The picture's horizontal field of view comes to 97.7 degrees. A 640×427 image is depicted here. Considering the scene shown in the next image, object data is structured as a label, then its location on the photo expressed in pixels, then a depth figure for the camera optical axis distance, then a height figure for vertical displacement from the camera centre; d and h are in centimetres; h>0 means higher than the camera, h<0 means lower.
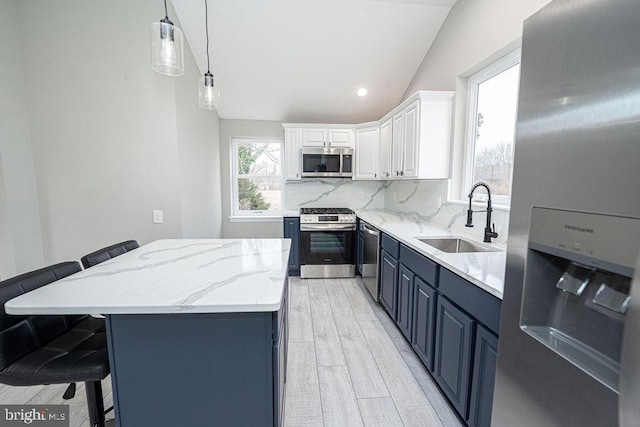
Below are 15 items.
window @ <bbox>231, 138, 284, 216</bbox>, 454 +13
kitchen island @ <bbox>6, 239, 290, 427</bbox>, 105 -64
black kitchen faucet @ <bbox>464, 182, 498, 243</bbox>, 191 -28
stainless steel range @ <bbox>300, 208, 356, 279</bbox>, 369 -78
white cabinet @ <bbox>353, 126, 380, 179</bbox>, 382 +46
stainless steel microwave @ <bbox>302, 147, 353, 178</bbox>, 393 +33
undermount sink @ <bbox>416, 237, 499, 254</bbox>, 221 -47
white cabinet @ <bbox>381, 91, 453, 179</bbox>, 263 +50
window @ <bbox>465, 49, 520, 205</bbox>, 208 +50
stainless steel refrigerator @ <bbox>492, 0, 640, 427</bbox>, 58 -9
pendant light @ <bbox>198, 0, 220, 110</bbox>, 195 +65
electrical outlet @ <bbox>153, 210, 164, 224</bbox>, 267 -31
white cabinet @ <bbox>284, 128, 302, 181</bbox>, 398 +50
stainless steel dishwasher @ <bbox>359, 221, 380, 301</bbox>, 295 -81
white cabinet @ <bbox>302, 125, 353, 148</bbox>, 399 +69
